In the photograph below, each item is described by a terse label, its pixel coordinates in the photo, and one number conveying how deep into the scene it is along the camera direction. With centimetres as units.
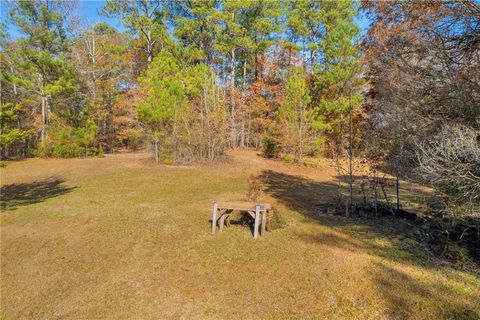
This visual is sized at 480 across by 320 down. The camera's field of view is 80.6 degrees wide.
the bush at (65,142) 1798
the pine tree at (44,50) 1742
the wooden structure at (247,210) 575
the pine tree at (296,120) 1580
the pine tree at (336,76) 1831
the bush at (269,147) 1805
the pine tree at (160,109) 1487
